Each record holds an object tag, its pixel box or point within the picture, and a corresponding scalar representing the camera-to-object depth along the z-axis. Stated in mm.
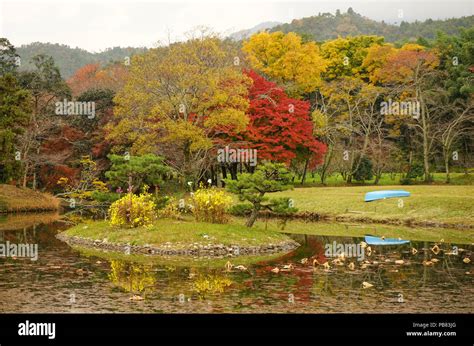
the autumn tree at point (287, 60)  48844
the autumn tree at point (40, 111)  43062
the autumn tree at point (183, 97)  35594
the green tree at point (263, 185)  23812
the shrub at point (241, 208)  23984
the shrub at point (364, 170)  50156
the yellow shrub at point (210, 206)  24188
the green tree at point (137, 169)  25344
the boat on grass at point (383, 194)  35188
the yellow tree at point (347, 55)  55312
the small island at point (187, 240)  21516
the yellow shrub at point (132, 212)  23766
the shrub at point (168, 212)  25875
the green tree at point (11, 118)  36281
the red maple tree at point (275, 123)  41719
